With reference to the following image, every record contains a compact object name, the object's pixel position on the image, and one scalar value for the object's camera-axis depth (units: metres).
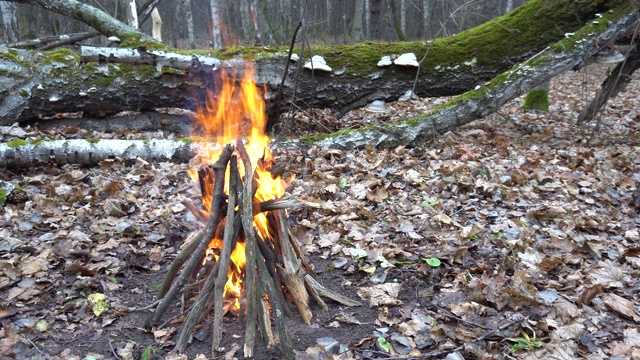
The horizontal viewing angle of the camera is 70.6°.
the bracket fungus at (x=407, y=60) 7.24
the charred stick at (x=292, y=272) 3.09
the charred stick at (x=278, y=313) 2.70
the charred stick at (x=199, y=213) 3.37
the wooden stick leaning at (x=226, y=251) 2.83
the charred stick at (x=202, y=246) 3.03
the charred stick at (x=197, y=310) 2.82
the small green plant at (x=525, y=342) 2.76
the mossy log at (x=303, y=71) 6.77
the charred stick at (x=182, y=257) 3.11
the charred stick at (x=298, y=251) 3.34
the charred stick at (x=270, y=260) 3.14
